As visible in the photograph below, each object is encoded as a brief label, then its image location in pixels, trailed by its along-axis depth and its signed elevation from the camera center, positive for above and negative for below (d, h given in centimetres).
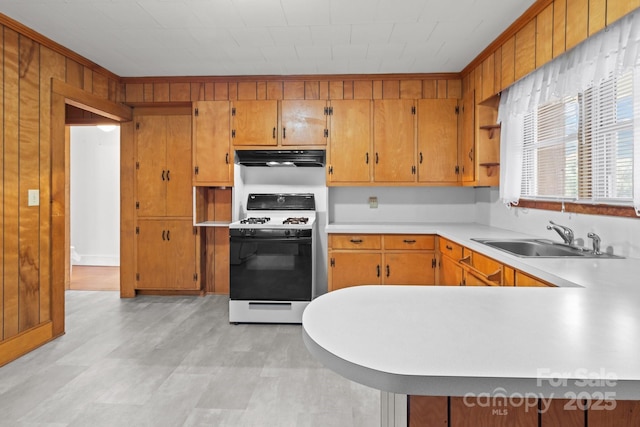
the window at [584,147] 203 +41
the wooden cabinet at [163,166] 421 +46
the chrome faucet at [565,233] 234 -15
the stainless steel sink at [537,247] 226 -26
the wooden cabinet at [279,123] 382 +88
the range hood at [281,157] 380 +52
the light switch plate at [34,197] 280 +6
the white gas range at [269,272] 342 -61
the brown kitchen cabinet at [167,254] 421 -54
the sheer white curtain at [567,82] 181 +78
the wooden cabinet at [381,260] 353 -50
